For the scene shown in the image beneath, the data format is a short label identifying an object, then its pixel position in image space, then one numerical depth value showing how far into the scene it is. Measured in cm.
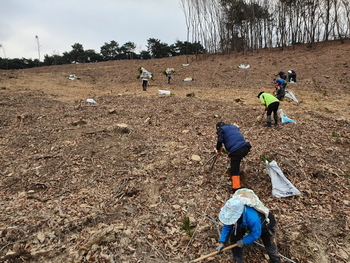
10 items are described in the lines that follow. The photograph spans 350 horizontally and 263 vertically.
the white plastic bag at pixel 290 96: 945
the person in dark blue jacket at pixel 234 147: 391
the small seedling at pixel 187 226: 322
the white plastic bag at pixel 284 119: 700
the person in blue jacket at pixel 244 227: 245
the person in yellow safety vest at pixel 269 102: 616
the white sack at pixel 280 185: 384
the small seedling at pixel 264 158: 470
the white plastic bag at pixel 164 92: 1168
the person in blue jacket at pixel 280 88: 857
